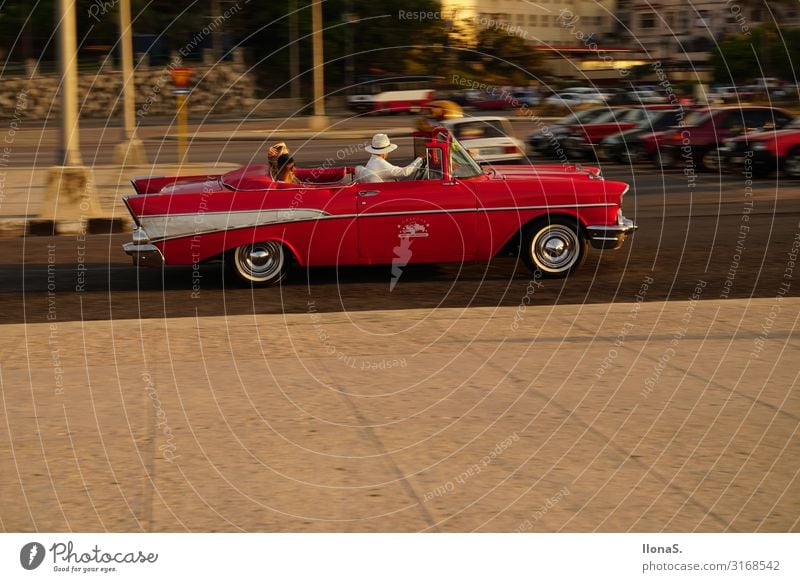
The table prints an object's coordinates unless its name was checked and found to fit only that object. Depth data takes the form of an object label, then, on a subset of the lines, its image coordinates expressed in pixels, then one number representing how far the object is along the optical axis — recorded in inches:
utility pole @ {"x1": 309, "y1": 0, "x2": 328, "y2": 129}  1638.8
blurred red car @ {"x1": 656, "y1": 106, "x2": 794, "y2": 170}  975.0
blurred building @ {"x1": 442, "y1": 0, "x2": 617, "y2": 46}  1878.7
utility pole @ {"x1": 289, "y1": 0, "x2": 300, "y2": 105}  2244.5
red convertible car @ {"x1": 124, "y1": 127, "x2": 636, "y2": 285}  428.8
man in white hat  438.9
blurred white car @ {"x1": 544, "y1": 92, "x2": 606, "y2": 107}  1930.4
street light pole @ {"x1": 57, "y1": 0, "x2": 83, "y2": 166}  620.1
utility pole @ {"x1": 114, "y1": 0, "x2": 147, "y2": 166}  1000.8
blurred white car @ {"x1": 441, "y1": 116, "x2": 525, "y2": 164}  929.5
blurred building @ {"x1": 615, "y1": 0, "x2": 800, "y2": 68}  2338.8
